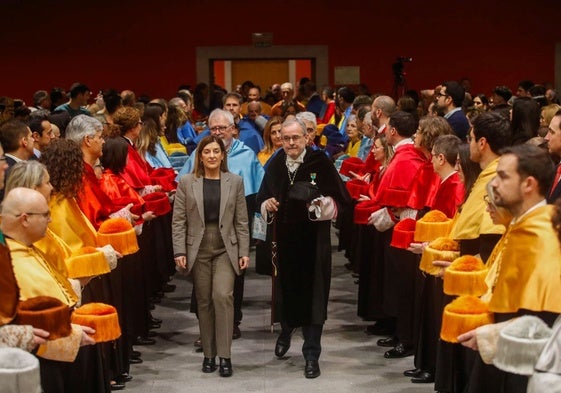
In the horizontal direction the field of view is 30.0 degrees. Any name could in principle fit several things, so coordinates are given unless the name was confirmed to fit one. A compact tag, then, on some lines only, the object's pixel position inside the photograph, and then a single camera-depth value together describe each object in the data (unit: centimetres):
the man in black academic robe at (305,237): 764
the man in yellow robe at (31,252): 502
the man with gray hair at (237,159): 893
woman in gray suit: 754
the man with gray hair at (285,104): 1372
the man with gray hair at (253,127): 1154
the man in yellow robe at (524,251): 461
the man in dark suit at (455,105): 962
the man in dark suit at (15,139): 745
